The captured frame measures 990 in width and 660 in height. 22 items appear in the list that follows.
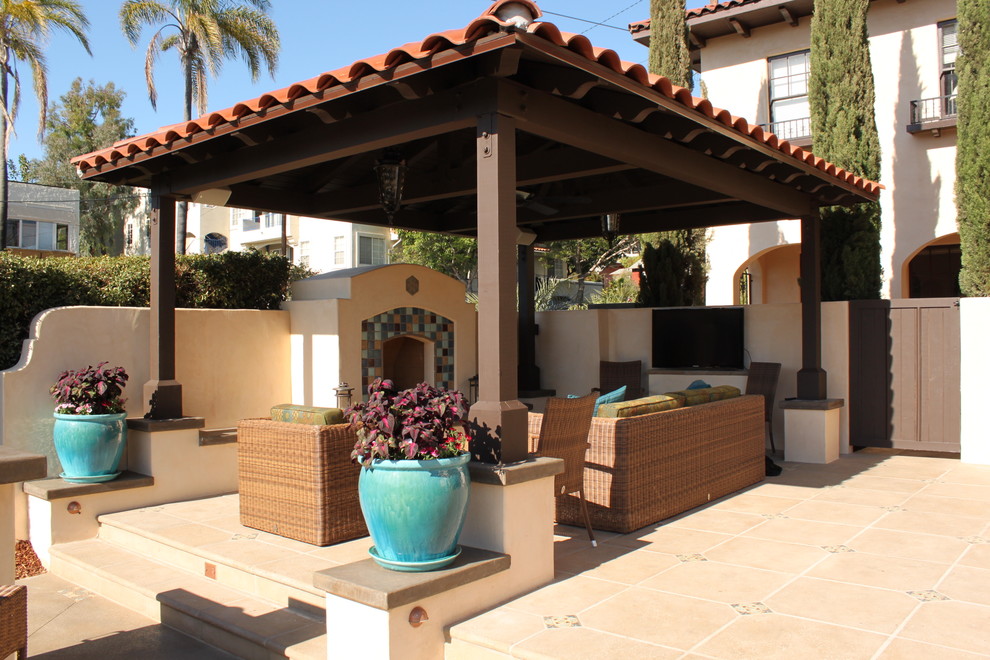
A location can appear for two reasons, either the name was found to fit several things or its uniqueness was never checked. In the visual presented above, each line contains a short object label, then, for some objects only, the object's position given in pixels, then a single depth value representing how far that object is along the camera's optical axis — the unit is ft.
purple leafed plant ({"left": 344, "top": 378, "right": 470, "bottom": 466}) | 11.34
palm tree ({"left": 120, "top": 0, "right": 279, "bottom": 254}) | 66.90
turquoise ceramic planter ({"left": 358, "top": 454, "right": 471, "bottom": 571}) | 11.21
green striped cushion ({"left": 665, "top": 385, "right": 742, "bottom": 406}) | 19.75
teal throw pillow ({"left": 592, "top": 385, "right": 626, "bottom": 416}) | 19.49
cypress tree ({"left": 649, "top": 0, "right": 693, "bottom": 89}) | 37.01
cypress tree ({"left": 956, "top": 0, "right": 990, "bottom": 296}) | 27.32
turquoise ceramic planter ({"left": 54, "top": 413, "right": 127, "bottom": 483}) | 18.84
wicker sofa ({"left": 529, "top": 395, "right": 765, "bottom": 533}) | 16.55
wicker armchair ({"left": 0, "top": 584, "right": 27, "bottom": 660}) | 10.28
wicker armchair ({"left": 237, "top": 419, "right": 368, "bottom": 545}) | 15.70
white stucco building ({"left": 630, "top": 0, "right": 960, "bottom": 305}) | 37.22
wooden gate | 25.57
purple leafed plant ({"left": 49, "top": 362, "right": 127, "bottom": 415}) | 18.92
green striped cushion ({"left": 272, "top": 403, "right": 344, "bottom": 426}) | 16.01
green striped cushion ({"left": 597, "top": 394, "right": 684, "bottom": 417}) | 16.94
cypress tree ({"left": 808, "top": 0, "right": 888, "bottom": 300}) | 28.89
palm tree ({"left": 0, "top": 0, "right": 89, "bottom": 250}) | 58.34
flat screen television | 30.27
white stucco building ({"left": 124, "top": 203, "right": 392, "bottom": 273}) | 101.65
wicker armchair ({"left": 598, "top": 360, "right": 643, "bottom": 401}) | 31.89
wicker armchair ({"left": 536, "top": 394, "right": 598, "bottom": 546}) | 14.65
